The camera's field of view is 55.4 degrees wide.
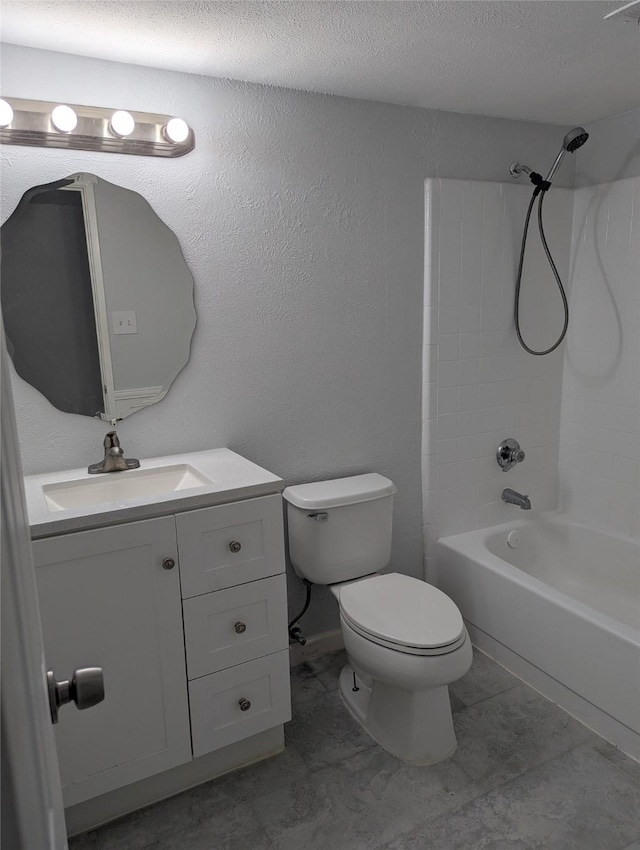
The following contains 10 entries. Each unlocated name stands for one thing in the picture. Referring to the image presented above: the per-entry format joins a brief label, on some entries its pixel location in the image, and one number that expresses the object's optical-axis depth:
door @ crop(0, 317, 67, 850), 0.51
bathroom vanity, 1.57
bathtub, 1.97
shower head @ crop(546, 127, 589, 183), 2.27
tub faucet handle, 2.73
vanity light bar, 1.71
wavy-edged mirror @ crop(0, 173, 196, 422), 1.81
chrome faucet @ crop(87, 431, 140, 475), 1.92
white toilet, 1.83
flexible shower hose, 2.53
